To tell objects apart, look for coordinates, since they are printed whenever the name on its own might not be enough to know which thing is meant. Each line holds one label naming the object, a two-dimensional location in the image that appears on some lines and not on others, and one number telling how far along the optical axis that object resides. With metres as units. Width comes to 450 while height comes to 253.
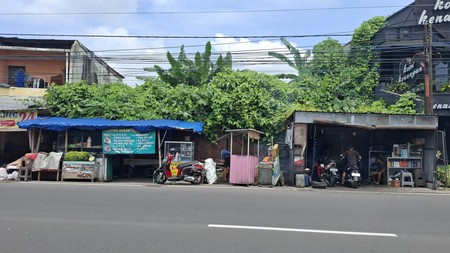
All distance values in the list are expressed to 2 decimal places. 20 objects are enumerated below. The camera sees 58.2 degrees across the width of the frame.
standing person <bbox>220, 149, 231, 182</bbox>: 17.12
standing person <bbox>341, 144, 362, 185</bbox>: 16.28
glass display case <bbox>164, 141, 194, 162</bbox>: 17.41
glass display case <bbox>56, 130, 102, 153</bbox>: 18.33
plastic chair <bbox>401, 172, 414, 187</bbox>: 16.34
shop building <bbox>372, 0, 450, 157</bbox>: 21.69
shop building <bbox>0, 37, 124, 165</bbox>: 21.25
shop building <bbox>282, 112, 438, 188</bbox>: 15.80
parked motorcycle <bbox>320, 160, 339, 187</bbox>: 16.30
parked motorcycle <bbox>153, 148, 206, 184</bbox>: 16.12
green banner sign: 17.20
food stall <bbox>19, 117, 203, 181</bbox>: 16.78
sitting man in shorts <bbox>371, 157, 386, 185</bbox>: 17.30
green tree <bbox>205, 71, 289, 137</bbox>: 18.33
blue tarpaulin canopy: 16.98
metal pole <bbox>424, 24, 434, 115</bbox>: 16.77
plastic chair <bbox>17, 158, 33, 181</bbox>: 16.69
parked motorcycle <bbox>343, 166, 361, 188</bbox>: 15.70
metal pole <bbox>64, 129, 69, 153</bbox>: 17.61
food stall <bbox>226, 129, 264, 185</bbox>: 15.78
